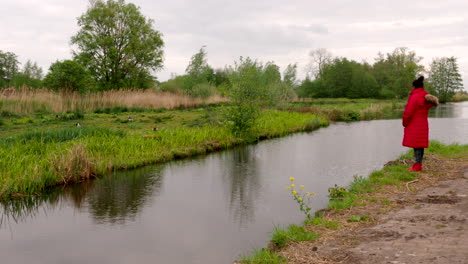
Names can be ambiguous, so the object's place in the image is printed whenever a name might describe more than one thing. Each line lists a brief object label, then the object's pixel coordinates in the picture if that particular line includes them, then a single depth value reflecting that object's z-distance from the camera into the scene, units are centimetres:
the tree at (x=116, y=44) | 4112
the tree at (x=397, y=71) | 6500
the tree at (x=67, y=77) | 2647
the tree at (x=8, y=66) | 5081
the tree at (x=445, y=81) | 7469
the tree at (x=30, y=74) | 4484
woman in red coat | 835
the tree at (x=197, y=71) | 3956
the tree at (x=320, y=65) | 7688
